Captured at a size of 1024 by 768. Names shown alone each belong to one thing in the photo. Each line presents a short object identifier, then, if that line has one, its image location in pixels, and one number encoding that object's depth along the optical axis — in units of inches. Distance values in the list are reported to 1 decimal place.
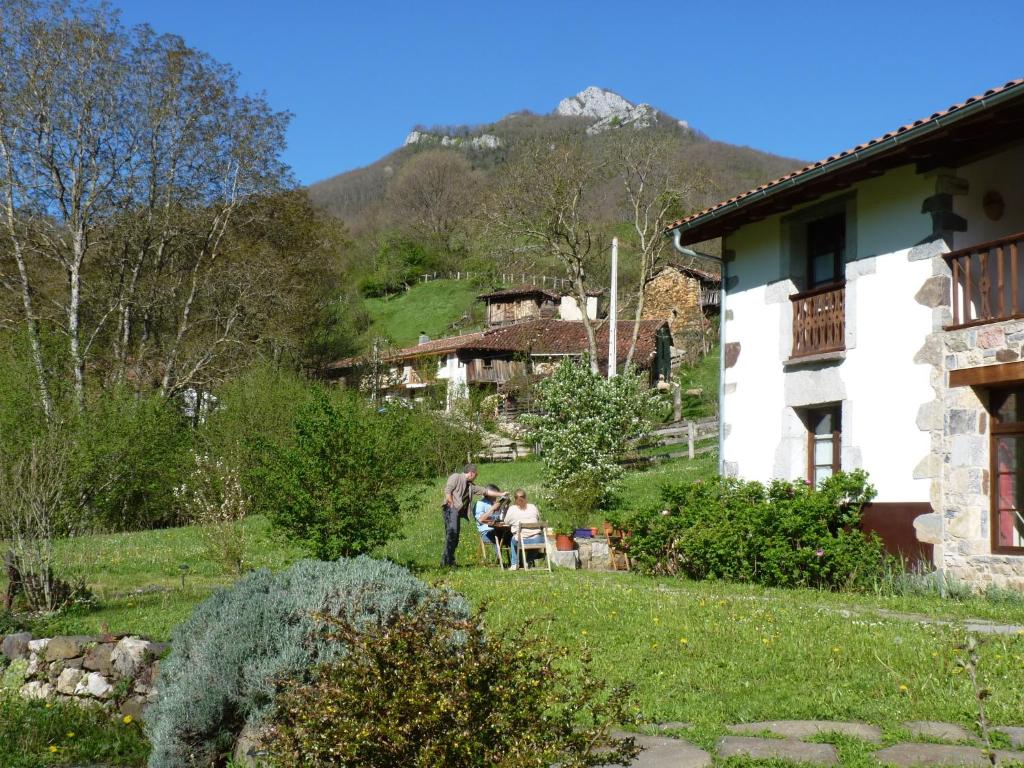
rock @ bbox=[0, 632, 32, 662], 349.7
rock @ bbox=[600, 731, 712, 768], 191.5
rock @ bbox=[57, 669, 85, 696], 326.0
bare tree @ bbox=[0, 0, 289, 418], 1029.2
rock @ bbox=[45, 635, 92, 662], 330.3
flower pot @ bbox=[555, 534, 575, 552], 600.4
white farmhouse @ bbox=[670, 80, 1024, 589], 438.9
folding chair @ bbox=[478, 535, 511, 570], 571.7
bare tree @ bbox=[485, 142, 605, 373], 1311.5
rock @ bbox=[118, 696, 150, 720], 299.4
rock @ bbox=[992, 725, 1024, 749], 197.5
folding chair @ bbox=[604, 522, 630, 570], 578.3
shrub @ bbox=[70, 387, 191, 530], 791.3
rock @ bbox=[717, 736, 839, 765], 193.6
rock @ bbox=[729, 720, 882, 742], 206.2
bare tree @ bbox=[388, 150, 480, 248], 3388.3
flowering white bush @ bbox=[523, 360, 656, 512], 936.3
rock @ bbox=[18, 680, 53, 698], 332.5
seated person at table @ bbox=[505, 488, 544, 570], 576.7
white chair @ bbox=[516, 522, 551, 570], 569.0
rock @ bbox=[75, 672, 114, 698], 316.2
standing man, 566.3
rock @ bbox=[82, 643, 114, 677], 318.7
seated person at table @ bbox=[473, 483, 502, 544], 603.8
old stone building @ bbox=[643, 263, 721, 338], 2263.8
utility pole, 1222.9
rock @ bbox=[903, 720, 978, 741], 201.3
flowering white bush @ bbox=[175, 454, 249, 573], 523.5
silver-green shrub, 212.4
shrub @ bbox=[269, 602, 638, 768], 146.3
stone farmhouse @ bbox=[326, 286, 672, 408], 1916.8
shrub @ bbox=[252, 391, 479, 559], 475.2
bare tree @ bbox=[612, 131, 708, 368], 1334.5
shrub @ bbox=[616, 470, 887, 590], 469.7
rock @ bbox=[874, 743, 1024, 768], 185.0
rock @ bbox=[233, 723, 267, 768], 211.3
